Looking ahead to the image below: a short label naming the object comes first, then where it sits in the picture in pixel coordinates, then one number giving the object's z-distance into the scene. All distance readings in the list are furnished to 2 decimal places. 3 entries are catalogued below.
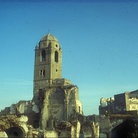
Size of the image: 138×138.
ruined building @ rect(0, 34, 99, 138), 33.03
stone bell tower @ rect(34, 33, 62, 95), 43.44
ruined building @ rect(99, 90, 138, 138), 33.06
